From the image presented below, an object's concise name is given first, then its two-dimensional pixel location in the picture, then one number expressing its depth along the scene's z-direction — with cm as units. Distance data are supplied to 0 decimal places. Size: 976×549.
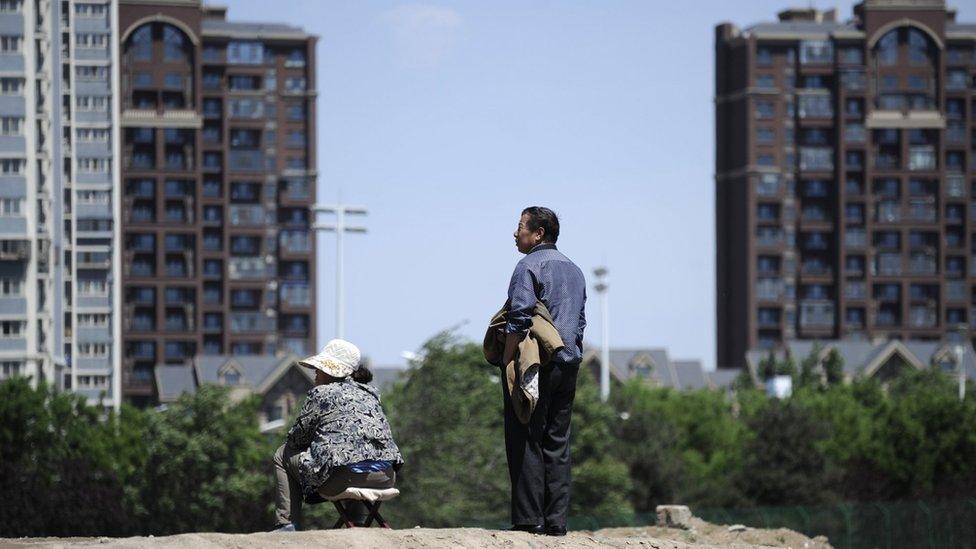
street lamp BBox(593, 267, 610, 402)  9981
